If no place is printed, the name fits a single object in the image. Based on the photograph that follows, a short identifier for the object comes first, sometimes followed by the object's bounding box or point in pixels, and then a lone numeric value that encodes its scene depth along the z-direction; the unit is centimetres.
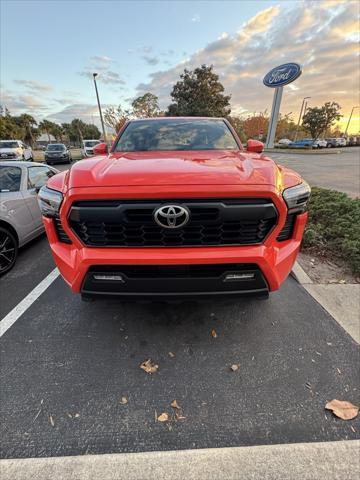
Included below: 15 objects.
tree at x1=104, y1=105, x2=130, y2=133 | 3369
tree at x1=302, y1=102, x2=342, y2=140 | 4422
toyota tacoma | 176
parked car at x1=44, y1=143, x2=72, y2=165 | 1997
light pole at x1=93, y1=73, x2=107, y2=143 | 2192
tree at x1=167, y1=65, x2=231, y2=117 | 3656
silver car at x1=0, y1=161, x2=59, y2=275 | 364
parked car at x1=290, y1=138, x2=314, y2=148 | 4450
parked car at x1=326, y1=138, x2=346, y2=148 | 5084
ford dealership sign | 2352
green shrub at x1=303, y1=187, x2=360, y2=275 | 359
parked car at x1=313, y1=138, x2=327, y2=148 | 4559
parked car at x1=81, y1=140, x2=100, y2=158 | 2156
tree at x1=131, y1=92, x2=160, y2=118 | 3428
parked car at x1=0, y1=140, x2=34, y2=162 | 1767
